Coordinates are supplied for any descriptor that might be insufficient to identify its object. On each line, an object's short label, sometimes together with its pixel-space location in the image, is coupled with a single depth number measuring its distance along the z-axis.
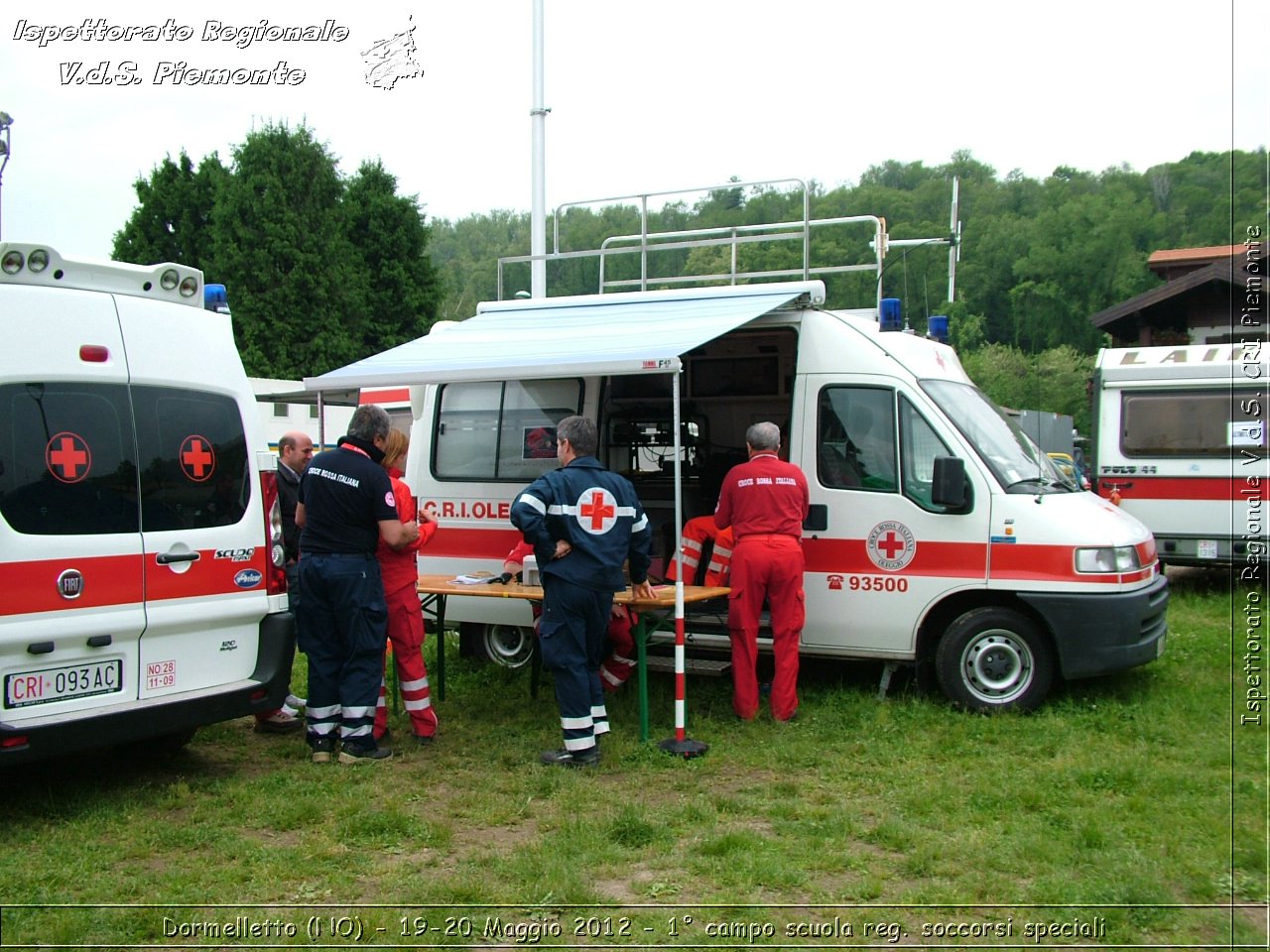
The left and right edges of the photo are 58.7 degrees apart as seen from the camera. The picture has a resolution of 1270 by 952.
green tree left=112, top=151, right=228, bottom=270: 33.78
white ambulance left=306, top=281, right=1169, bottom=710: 6.62
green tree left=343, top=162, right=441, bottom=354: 34.47
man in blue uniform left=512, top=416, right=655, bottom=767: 5.93
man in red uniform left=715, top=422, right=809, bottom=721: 6.73
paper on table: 7.19
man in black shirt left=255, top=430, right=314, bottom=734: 6.98
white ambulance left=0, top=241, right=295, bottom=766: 4.81
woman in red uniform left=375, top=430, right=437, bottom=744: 6.26
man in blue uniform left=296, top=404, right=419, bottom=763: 5.92
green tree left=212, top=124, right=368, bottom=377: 31.22
